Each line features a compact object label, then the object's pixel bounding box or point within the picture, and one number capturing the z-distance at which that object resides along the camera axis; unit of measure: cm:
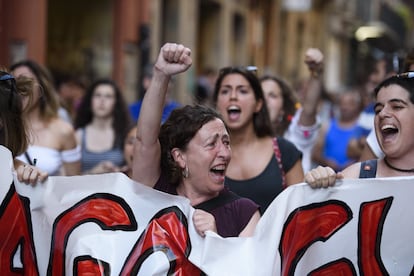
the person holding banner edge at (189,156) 588
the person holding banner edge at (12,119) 619
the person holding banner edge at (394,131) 606
